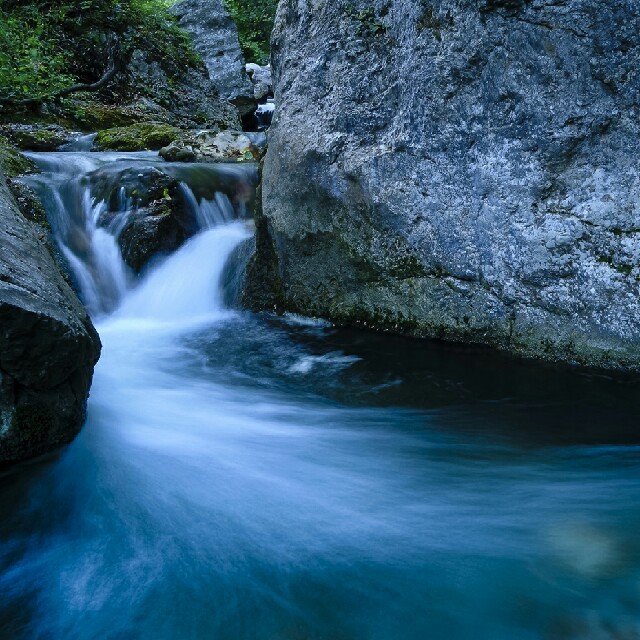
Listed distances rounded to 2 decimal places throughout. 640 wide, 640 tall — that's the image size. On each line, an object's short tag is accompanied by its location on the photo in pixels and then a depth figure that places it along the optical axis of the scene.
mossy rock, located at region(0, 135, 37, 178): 7.12
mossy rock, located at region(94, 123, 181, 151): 9.88
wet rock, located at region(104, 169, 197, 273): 6.75
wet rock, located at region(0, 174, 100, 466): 2.88
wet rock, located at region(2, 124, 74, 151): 9.26
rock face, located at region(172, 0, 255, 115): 16.19
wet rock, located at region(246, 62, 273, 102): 18.50
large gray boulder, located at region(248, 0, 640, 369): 4.28
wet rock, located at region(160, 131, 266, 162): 9.06
